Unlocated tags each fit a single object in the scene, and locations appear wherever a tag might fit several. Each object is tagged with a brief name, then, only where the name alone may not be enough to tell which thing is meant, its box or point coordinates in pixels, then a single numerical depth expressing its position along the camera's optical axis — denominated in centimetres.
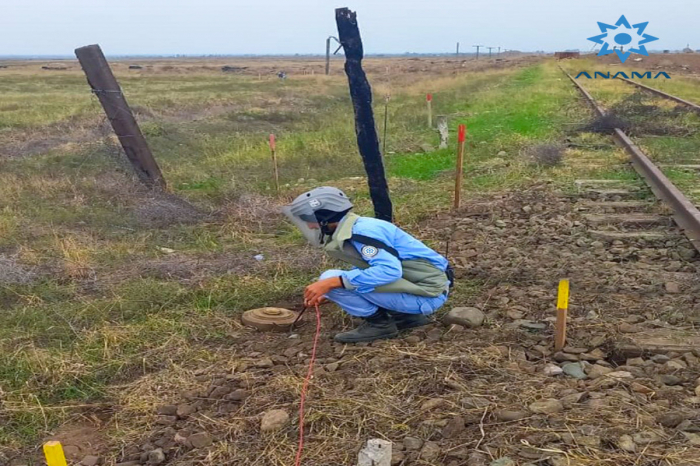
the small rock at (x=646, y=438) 283
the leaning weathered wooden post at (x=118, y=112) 796
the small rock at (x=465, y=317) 426
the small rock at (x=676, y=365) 354
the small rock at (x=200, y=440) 314
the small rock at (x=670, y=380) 341
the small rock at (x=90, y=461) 308
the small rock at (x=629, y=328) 409
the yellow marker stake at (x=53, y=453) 208
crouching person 377
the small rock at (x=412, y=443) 296
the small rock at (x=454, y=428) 303
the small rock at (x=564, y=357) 374
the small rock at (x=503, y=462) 275
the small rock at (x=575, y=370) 354
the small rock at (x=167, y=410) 348
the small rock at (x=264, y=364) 392
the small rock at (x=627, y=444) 278
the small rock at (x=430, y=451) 287
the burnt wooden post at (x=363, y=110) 534
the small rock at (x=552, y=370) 359
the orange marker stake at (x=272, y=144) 855
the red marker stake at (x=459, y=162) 701
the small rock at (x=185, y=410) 345
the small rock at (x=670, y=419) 297
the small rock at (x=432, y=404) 327
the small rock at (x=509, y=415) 310
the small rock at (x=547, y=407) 313
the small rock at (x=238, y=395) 354
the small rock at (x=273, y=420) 319
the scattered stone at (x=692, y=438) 279
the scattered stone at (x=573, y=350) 381
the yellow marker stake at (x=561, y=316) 359
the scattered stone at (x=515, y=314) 444
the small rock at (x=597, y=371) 351
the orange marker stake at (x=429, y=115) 1559
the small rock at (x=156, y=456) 306
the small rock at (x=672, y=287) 473
